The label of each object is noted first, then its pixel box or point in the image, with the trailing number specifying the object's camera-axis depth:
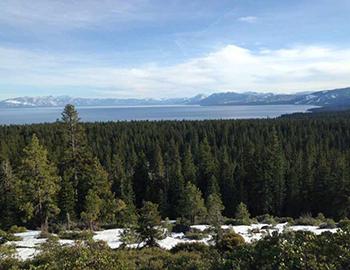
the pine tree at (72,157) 42.06
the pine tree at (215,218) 24.35
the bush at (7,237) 26.51
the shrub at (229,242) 19.07
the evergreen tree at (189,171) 62.16
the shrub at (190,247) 20.19
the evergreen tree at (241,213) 36.54
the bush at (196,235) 25.38
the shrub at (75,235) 24.32
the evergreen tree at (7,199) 46.44
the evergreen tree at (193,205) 40.22
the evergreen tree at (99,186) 38.47
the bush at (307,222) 30.25
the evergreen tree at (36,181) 35.09
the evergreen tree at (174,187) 58.12
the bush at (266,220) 31.33
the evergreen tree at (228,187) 59.50
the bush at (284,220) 32.15
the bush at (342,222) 26.31
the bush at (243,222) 31.27
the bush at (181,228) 28.31
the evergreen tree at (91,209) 32.49
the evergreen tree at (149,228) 23.05
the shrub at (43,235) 28.14
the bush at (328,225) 28.00
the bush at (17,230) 31.29
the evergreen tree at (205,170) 63.44
